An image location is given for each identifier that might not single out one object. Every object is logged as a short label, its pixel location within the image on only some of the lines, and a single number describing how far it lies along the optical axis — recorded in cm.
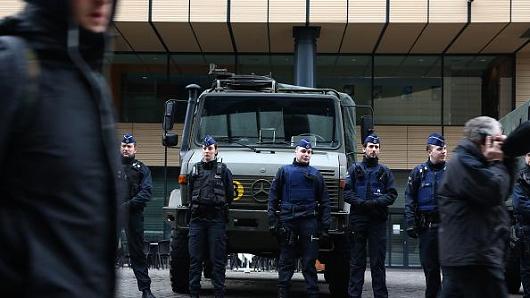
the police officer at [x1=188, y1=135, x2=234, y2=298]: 988
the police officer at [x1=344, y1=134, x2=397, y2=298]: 1005
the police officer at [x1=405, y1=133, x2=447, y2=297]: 945
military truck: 1057
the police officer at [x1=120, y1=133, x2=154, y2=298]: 1012
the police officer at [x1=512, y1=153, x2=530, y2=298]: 1029
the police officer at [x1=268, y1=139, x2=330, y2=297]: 993
